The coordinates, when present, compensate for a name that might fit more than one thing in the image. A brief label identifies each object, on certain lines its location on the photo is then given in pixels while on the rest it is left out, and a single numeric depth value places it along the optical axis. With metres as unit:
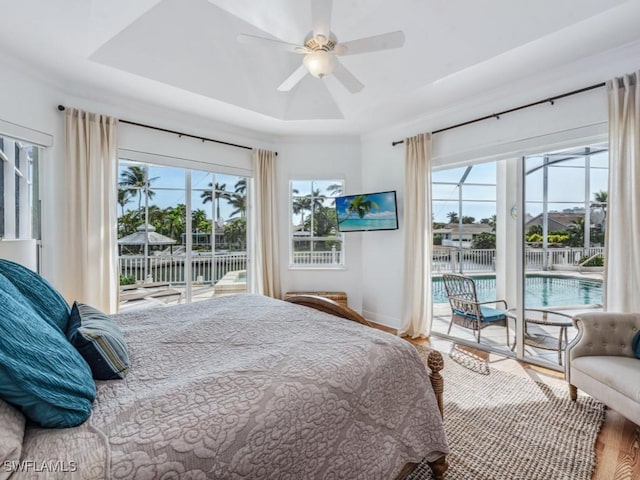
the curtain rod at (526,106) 2.62
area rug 1.70
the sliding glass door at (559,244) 2.82
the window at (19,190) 2.64
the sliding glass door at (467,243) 3.73
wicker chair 3.43
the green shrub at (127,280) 3.59
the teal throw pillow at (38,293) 1.32
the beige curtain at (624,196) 2.38
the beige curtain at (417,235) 3.80
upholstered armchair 1.95
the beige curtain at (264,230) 4.35
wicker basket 4.35
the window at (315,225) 4.78
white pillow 0.70
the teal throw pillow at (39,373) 0.82
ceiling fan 1.87
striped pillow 1.20
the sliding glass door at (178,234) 3.62
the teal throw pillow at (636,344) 2.10
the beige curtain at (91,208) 3.02
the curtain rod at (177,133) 3.33
